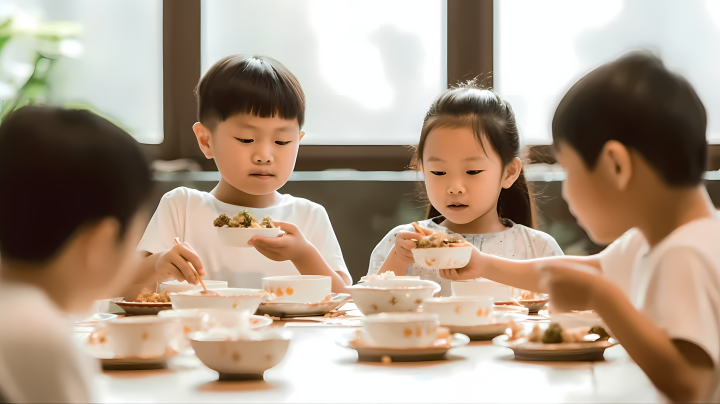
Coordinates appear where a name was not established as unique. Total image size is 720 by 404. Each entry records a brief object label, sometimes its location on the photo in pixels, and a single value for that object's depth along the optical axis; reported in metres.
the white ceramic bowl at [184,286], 2.98
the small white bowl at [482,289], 2.99
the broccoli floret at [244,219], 3.18
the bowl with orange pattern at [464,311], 2.72
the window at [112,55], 5.01
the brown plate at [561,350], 2.56
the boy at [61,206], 2.35
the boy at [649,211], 2.45
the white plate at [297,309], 2.92
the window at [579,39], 4.91
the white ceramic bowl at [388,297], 2.82
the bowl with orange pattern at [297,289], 2.98
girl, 3.47
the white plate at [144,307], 2.94
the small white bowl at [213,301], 2.77
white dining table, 2.41
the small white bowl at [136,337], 2.53
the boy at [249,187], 3.46
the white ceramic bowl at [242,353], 2.46
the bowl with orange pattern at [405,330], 2.56
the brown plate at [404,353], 2.56
